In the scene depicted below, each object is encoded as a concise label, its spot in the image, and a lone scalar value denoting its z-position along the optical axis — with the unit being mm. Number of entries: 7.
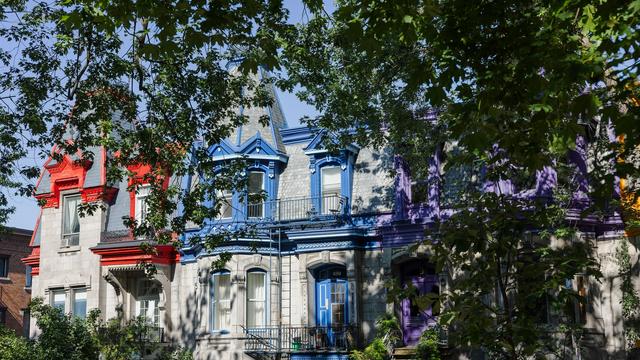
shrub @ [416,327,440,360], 25859
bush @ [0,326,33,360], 26219
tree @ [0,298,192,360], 26984
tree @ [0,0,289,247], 19188
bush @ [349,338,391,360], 26219
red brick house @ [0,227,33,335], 45562
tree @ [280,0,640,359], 9117
